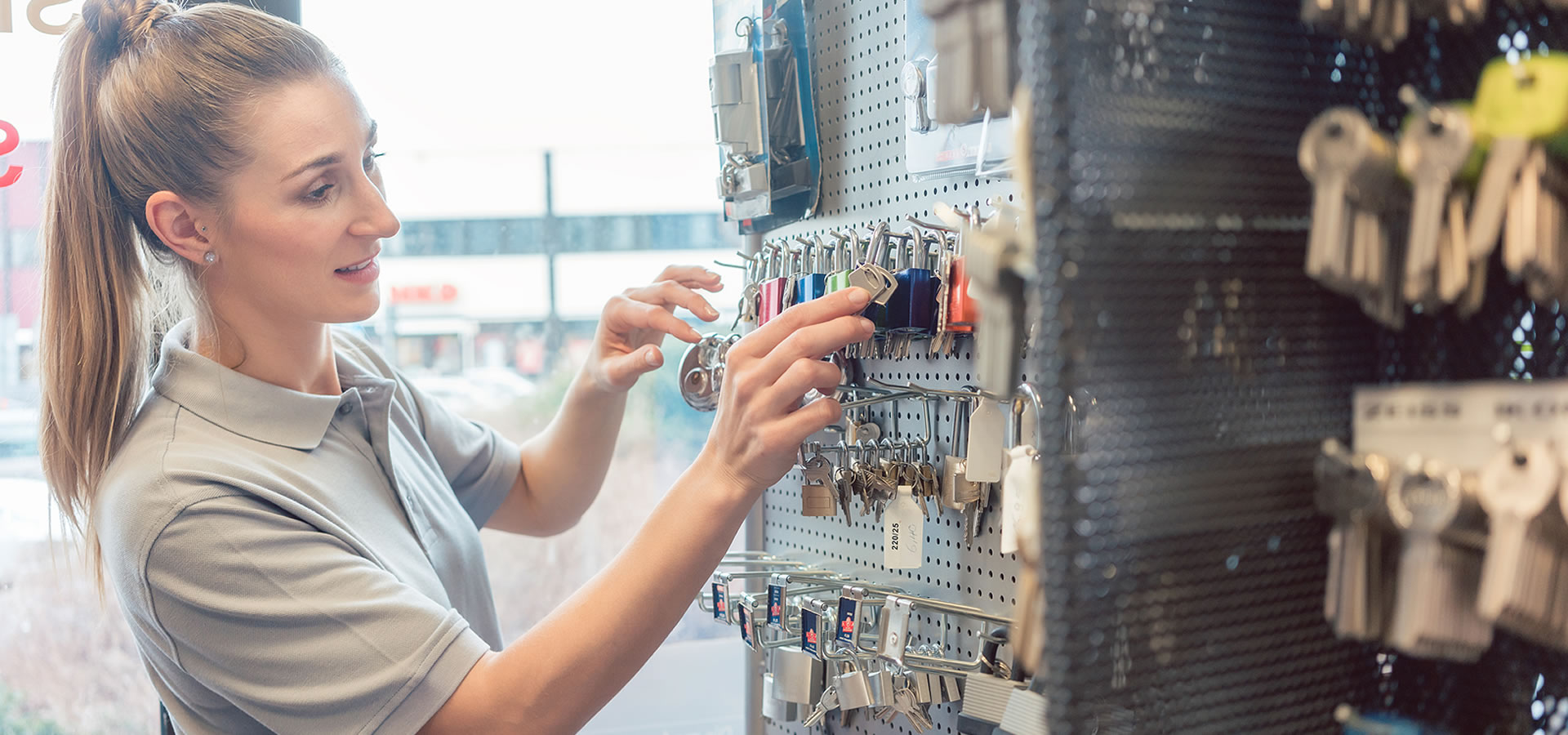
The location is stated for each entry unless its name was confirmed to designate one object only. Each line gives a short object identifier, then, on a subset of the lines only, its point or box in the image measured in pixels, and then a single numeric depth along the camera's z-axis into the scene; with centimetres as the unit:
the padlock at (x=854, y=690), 144
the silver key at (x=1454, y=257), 57
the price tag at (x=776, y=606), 157
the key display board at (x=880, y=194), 140
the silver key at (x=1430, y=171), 56
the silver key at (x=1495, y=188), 55
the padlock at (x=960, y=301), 126
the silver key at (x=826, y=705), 155
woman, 119
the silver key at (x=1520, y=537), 54
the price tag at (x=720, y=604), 172
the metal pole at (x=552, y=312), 263
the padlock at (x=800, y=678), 158
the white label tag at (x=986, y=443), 126
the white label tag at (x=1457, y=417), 59
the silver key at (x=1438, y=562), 57
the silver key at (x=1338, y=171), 58
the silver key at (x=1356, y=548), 61
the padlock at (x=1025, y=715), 115
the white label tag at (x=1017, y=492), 103
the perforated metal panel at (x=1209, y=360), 62
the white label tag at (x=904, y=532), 141
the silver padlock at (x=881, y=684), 143
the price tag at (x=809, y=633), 149
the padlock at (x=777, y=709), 164
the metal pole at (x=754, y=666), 203
